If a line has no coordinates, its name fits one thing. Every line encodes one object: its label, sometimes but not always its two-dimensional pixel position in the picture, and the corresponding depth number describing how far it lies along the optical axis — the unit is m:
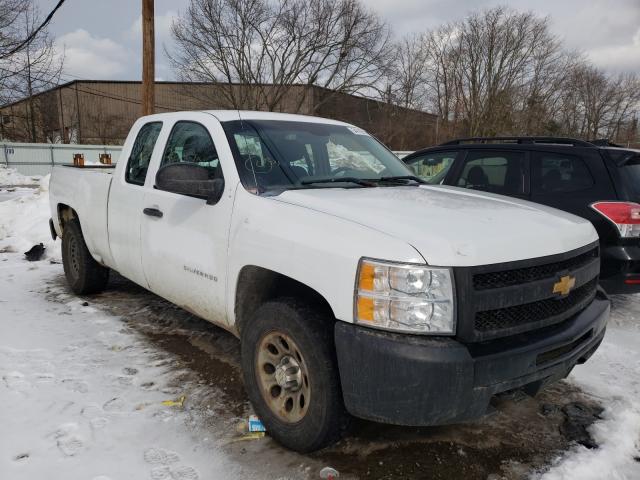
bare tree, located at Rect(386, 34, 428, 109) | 38.35
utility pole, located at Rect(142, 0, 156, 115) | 11.57
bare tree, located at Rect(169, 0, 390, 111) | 35.44
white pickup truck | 2.07
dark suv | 4.49
